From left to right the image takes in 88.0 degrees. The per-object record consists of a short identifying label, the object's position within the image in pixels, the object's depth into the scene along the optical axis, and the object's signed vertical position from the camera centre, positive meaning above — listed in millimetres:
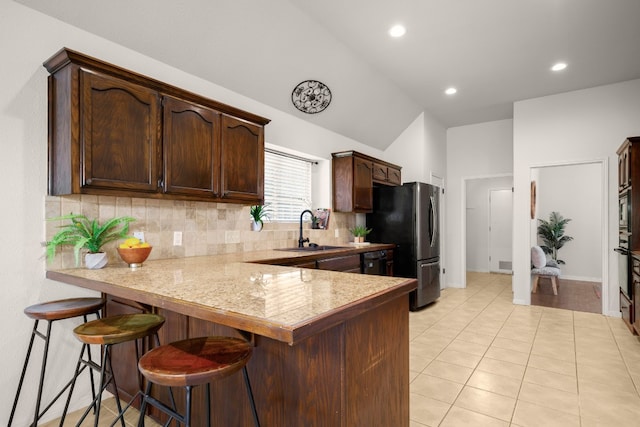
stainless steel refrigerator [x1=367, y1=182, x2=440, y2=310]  4566 -244
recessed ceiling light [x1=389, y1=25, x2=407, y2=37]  3172 +1783
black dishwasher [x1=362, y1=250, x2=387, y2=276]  3947 -609
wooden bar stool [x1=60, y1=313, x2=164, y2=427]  1395 -515
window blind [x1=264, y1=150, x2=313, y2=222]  3816 +351
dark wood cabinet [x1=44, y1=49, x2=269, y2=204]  1914 +526
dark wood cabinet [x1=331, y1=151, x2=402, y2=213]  4363 +442
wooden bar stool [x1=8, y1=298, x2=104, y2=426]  1688 -505
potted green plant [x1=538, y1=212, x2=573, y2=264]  6535 -416
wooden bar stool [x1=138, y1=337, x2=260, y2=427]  1048 -508
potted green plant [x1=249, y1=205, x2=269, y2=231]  3408 -30
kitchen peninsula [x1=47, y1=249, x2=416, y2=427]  1042 -480
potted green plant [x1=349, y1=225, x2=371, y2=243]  4618 -275
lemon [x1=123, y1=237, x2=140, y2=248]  2061 -177
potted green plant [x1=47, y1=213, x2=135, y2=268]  1946 -134
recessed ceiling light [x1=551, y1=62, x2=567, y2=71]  3916 +1756
